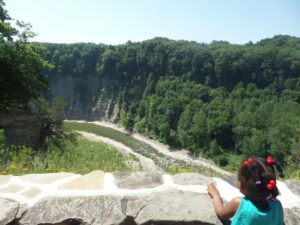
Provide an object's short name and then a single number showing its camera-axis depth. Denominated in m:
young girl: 2.39
